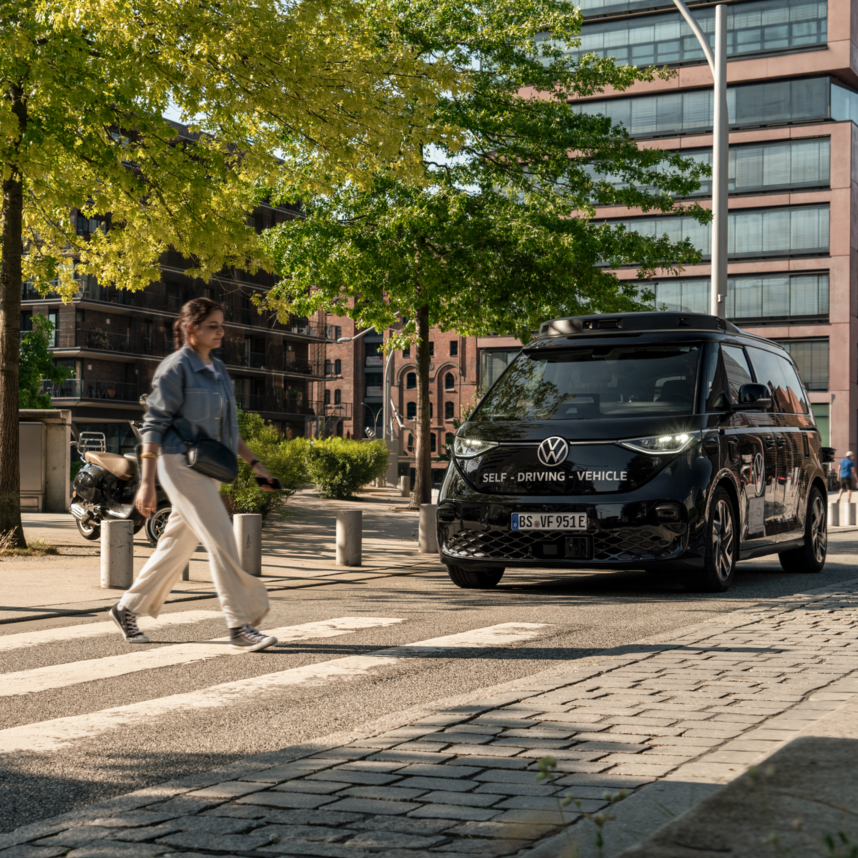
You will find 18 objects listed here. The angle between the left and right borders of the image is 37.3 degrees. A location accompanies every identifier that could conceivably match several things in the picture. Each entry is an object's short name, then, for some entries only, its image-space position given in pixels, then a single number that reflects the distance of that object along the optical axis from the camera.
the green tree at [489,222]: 22.53
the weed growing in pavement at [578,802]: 2.78
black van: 9.67
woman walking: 6.91
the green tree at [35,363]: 51.56
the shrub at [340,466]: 29.84
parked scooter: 14.23
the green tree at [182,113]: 12.59
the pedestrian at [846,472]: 37.72
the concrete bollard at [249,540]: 11.47
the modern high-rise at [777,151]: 59.72
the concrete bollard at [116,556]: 10.39
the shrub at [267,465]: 17.73
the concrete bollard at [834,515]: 24.59
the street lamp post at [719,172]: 18.05
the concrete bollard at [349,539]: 13.34
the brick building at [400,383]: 94.62
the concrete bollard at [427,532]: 15.20
